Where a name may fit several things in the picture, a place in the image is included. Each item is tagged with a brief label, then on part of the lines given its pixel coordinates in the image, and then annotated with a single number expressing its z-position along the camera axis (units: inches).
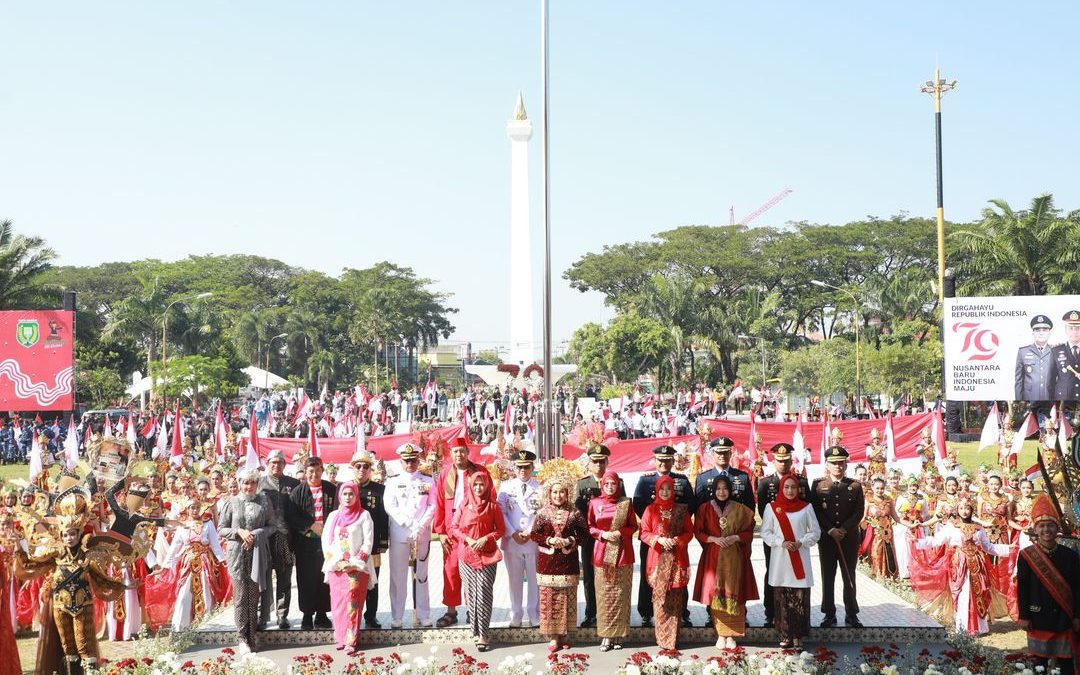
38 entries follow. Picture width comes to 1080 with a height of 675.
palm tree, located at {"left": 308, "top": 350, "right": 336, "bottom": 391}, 2974.9
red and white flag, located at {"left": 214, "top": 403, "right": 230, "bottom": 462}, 817.5
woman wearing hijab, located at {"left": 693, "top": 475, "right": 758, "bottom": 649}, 341.7
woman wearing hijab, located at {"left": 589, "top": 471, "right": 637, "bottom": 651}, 342.3
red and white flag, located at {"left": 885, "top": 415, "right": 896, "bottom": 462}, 738.8
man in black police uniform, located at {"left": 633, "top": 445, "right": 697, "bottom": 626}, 345.5
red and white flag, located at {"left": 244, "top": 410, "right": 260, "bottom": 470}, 583.8
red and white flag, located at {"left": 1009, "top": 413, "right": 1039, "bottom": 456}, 572.7
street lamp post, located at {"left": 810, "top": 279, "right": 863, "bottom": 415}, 1673.5
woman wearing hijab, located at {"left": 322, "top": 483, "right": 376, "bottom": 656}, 348.2
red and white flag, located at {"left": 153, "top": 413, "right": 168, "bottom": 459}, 841.5
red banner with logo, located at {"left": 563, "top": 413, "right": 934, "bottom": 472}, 738.2
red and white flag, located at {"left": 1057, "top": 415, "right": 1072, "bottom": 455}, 570.0
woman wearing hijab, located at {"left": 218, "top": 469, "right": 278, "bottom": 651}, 354.3
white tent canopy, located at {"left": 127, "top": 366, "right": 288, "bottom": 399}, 2628.0
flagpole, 619.5
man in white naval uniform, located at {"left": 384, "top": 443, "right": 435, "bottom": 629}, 378.9
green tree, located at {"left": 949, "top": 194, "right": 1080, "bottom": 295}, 1482.5
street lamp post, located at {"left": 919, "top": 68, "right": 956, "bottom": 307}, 1027.3
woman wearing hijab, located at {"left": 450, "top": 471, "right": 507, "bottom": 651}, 352.2
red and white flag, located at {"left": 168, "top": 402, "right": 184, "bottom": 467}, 697.0
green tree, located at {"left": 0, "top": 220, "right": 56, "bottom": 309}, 1409.9
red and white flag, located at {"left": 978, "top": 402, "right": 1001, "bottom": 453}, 681.6
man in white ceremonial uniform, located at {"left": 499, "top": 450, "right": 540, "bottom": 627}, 376.5
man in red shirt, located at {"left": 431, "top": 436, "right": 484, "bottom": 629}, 374.6
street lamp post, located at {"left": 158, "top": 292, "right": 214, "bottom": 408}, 1550.4
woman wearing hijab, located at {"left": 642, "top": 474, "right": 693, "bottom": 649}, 341.1
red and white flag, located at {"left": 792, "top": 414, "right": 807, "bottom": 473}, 697.6
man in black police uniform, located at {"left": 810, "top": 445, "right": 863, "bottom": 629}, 364.5
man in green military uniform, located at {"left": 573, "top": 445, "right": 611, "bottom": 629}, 358.9
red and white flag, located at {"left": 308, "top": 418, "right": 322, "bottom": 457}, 585.1
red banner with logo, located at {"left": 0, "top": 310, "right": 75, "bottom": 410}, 1038.4
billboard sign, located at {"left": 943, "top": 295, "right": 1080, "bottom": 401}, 882.1
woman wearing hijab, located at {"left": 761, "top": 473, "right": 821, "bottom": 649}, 342.3
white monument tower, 1619.1
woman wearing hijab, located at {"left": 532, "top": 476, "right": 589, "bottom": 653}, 343.6
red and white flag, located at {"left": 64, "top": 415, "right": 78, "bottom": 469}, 654.3
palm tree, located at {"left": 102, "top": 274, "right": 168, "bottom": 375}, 1958.7
